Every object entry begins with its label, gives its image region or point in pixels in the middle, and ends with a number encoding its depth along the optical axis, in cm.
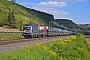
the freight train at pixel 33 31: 5808
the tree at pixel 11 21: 10064
